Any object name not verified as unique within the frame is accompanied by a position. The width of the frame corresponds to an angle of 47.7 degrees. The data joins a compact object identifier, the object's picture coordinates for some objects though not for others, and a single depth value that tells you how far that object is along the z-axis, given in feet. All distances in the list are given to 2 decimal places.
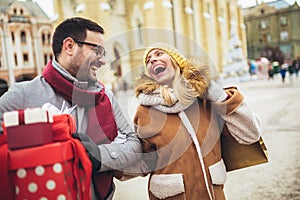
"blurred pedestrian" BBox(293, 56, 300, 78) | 66.59
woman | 4.71
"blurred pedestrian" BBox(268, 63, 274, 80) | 70.13
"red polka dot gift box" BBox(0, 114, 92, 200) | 3.20
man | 4.11
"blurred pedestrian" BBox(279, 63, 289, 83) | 57.93
